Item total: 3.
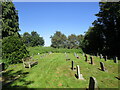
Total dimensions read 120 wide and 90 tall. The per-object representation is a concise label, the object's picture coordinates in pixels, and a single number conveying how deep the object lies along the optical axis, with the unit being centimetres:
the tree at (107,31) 2592
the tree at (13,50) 1430
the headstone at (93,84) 455
